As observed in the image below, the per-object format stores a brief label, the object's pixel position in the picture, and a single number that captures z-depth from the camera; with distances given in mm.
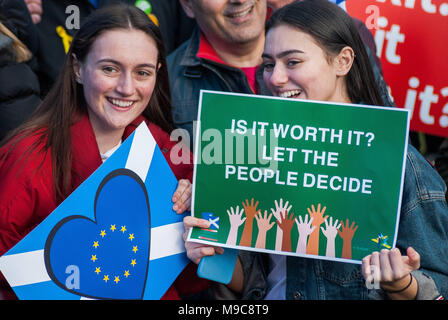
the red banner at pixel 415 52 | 3607
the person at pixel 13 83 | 3236
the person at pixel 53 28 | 3711
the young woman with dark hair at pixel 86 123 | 2459
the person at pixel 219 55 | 3547
